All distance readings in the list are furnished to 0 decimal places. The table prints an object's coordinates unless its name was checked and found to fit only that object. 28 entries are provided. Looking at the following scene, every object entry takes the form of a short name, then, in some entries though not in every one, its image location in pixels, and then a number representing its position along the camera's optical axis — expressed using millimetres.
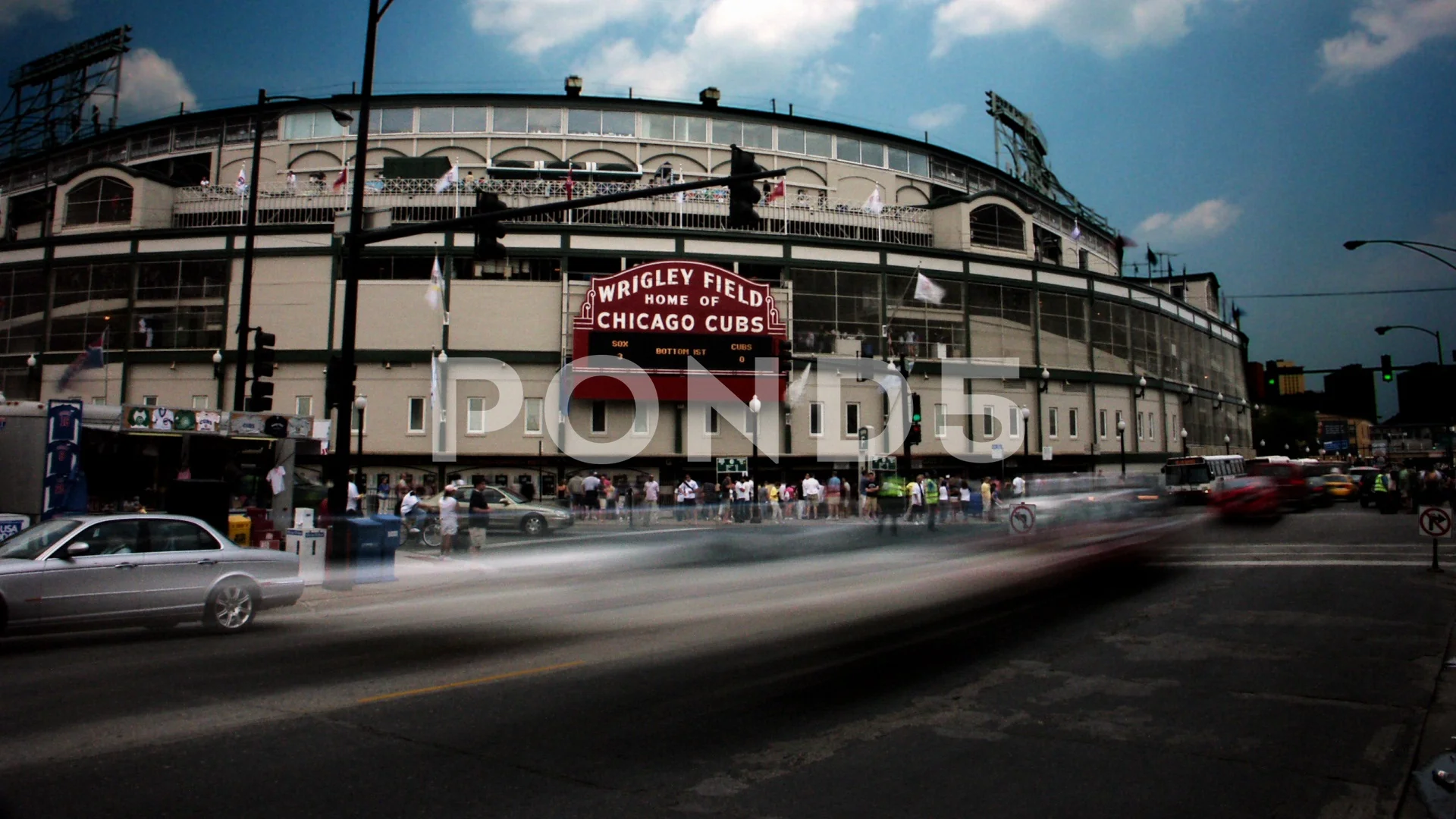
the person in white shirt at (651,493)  30781
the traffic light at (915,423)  28766
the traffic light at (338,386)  14398
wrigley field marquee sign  36375
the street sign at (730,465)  34750
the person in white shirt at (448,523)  18391
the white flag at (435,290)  33594
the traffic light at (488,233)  13242
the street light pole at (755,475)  27781
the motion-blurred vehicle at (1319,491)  34688
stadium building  37406
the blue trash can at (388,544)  15688
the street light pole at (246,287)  21609
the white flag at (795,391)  39188
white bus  36469
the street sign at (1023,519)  17469
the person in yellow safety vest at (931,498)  26203
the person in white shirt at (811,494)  31141
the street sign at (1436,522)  15242
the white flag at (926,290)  35312
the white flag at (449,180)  37094
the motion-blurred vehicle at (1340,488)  42062
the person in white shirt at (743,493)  30172
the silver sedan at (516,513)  24406
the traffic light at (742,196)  11750
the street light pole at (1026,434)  38625
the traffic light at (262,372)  17203
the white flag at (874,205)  41750
